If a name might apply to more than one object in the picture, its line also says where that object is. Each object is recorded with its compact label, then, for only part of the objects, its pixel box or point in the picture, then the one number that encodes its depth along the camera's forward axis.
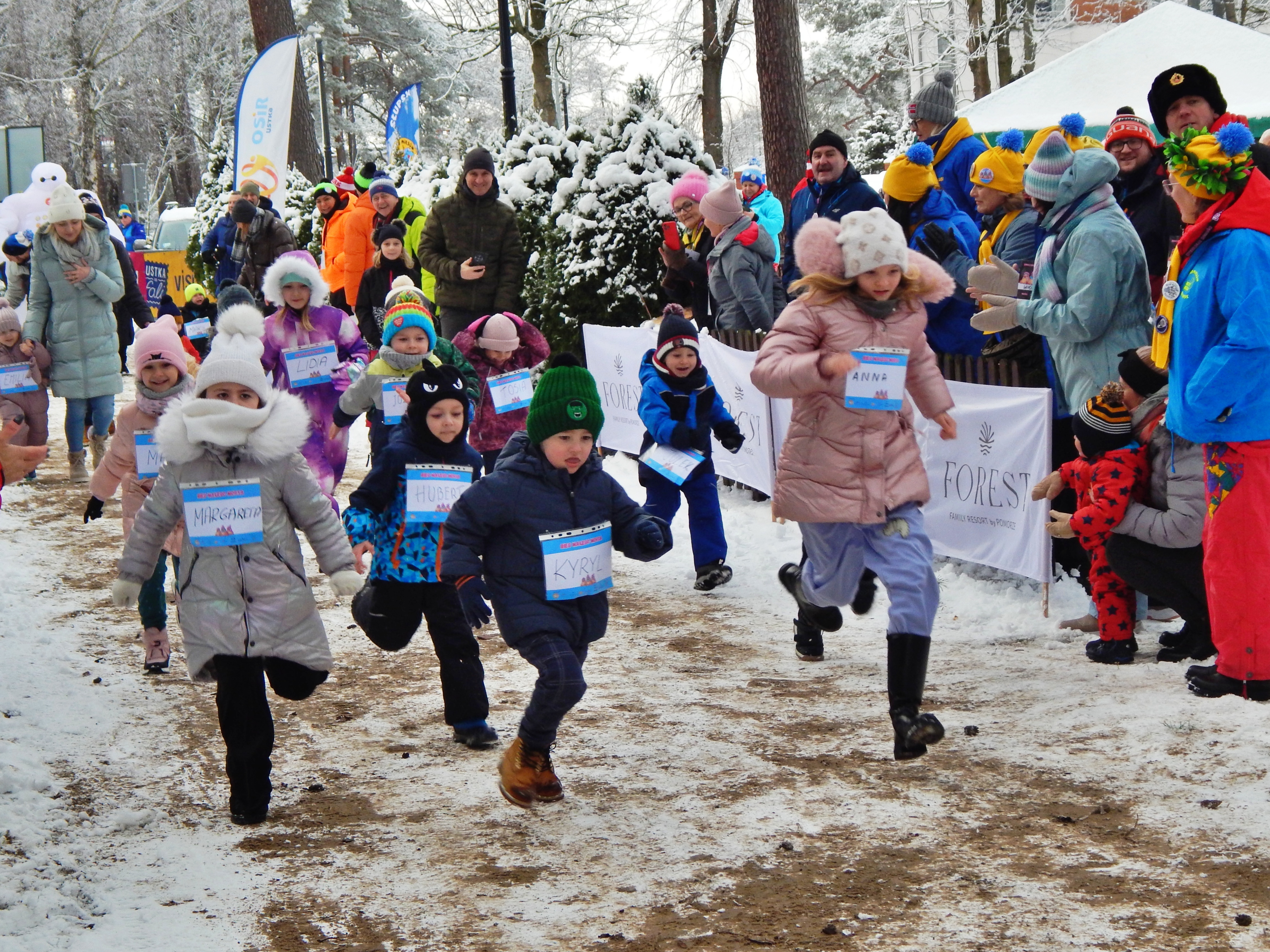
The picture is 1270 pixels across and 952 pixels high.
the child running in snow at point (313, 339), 9.12
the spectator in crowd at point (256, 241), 13.61
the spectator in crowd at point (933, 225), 8.27
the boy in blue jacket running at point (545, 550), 4.95
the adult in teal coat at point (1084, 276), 6.73
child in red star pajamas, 6.15
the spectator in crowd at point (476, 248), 11.25
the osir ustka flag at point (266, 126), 19.75
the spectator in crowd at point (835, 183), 8.79
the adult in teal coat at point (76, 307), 11.60
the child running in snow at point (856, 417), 5.36
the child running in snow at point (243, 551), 4.98
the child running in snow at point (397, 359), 7.56
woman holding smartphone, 10.77
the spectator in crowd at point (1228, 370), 5.27
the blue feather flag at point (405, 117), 34.75
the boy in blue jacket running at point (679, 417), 8.02
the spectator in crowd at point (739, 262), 9.97
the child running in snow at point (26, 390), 11.38
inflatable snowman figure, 15.82
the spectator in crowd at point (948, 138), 9.31
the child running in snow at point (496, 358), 8.94
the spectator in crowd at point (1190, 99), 7.00
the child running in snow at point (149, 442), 6.70
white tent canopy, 15.96
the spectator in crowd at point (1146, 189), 7.40
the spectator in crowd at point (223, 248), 14.56
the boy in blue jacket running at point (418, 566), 5.76
